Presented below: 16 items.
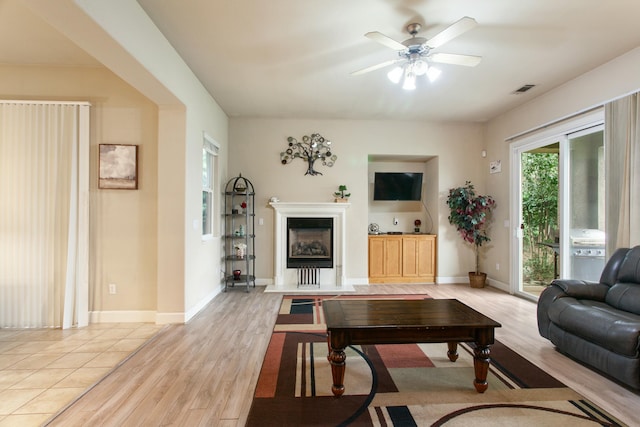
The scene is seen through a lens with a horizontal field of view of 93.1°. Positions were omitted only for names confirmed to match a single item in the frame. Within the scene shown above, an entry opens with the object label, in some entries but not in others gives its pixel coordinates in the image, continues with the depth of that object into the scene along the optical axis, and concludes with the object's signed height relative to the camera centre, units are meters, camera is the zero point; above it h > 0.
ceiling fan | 2.51 +1.47
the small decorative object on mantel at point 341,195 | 5.42 +0.39
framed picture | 3.48 +0.57
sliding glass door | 3.71 +0.16
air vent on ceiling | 4.04 +1.75
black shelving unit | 5.09 -0.27
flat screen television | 5.77 +0.60
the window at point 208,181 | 4.34 +0.54
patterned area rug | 1.83 -1.22
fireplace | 5.32 -0.50
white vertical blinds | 3.30 +0.01
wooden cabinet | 5.55 -0.76
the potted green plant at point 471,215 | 5.23 +0.03
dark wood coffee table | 2.02 -0.77
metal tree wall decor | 5.45 +1.20
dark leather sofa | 2.12 -0.79
